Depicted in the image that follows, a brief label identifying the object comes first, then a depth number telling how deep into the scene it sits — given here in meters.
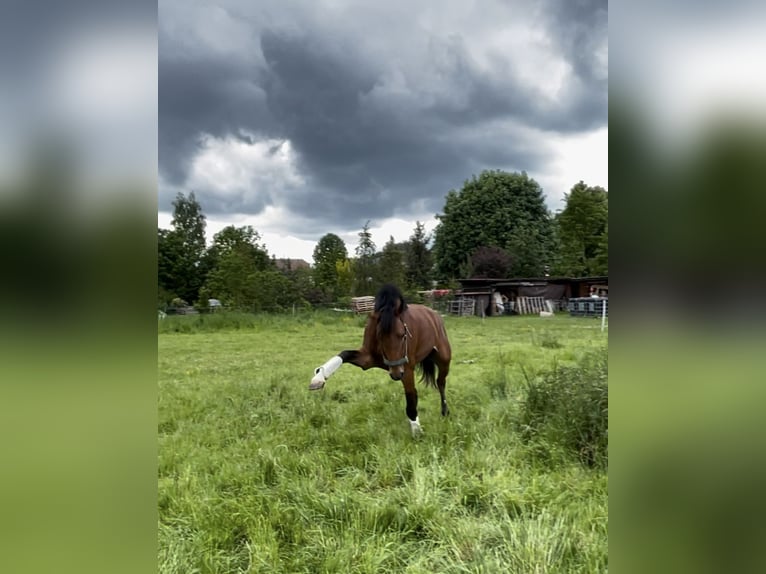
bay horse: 4.11
